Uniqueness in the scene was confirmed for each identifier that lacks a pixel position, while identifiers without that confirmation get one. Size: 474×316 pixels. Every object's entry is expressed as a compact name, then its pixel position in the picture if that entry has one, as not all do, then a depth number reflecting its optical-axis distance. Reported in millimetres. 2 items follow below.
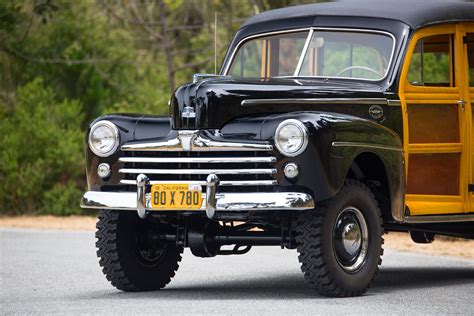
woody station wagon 14660
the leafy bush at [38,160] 34017
